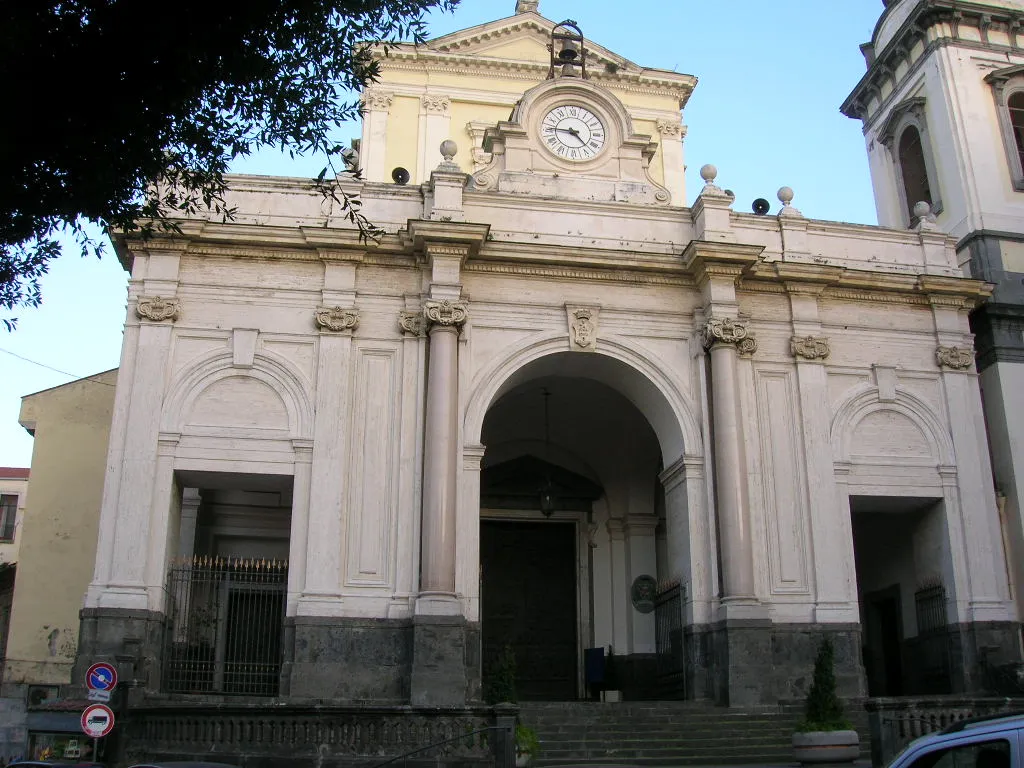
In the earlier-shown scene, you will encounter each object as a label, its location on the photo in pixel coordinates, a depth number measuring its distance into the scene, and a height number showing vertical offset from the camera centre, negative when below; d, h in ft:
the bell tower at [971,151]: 66.90 +38.65
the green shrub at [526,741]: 44.16 -0.07
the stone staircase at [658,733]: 48.19 +0.26
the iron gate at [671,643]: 60.23 +5.13
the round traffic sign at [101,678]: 38.83 +2.00
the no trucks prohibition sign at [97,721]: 37.60 +0.57
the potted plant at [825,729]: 44.11 +0.39
